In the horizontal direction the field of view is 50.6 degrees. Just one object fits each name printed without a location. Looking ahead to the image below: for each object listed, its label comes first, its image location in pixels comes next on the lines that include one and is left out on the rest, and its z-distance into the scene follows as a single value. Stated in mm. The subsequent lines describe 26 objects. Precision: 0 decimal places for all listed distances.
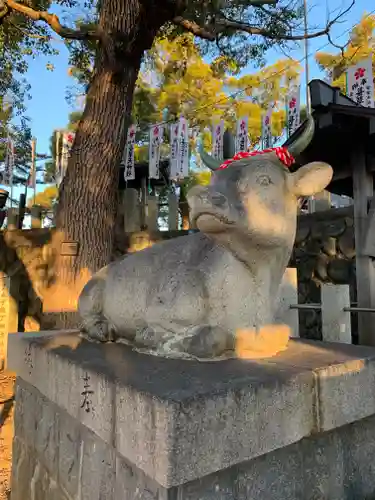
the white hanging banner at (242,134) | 10086
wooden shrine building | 4438
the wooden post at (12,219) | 9438
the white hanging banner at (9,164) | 11617
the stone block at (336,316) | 3262
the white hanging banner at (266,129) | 10094
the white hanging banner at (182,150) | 10387
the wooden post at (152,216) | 8500
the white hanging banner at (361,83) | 7789
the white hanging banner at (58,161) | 11355
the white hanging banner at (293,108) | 8930
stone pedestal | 1199
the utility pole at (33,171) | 12836
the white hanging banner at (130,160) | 10672
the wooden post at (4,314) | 6395
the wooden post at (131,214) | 8648
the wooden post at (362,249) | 4637
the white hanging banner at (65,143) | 9925
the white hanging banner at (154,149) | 10820
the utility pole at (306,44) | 6832
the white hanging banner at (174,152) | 10430
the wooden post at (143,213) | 8780
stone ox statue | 1665
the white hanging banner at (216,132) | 9738
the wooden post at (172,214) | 8828
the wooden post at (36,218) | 9258
